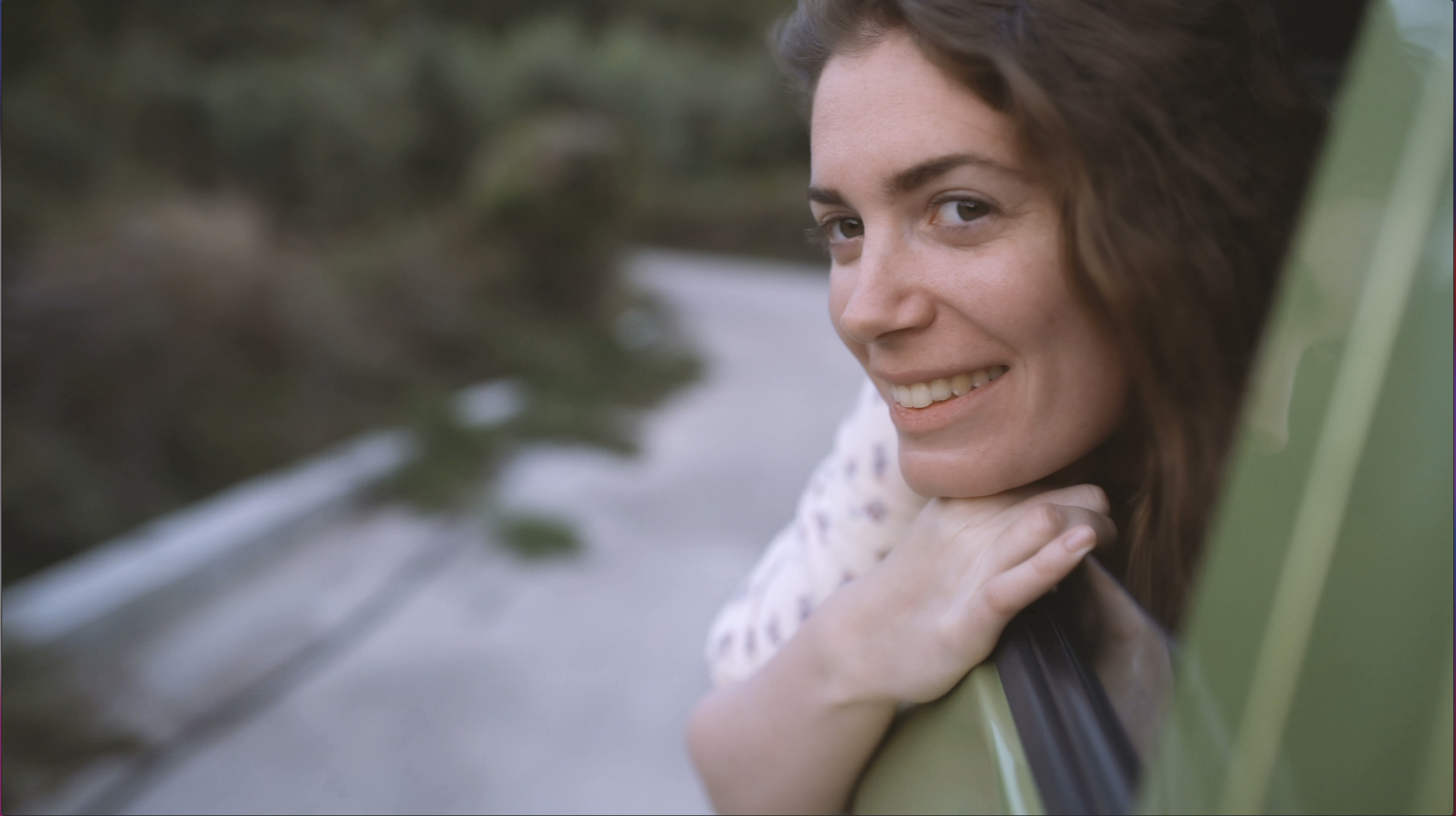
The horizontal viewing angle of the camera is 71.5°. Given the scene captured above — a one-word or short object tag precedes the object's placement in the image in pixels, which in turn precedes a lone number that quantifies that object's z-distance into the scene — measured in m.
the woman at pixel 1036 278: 0.80
